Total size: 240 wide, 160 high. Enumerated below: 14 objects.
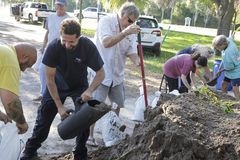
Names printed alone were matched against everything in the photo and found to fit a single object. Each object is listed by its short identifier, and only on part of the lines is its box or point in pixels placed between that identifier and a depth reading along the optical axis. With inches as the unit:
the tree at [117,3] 900.6
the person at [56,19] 284.7
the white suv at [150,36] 676.7
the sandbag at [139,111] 245.8
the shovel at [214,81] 325.1
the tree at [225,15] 752.4
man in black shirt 175.8
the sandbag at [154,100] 242.5
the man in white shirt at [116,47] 201.8
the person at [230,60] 314.8
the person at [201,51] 266.2
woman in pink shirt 261.4
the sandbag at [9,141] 147.3
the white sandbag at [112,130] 213.3
